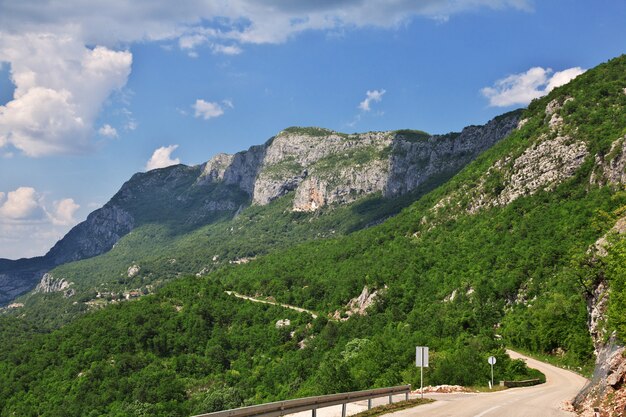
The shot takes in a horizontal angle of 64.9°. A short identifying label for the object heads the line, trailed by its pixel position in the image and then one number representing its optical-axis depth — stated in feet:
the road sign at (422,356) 96.21
